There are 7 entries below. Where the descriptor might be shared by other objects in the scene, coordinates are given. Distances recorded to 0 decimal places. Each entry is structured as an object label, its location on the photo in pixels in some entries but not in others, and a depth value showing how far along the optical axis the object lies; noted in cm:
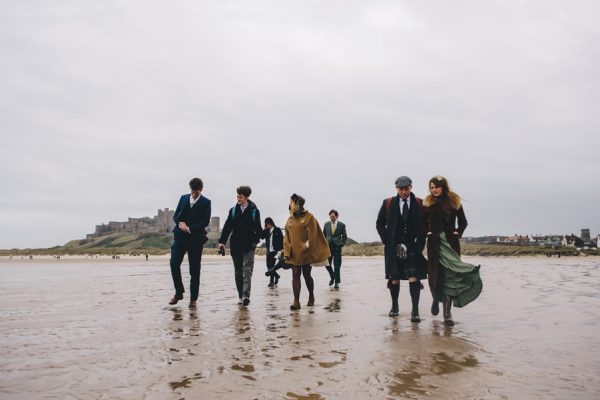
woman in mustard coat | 882
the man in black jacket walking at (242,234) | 930
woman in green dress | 677
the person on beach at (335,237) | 1380
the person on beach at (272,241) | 1429
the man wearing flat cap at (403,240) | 714
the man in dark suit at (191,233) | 897
